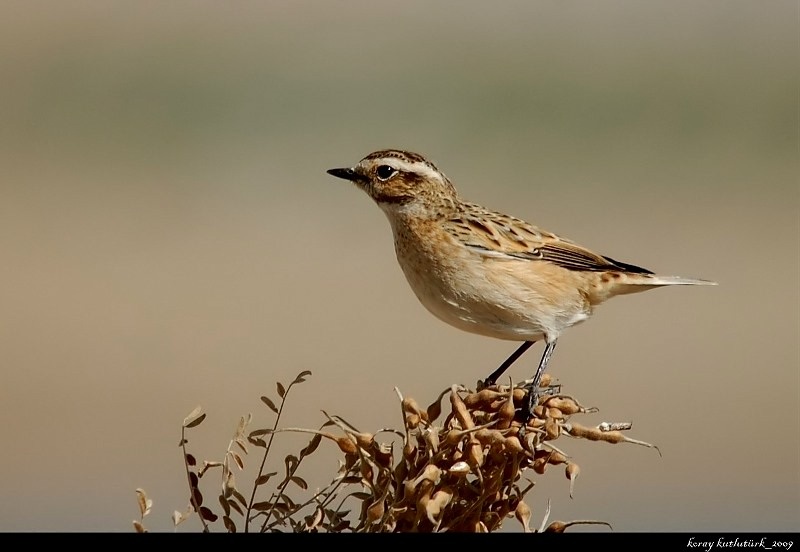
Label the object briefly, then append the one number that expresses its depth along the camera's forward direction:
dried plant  5.79
